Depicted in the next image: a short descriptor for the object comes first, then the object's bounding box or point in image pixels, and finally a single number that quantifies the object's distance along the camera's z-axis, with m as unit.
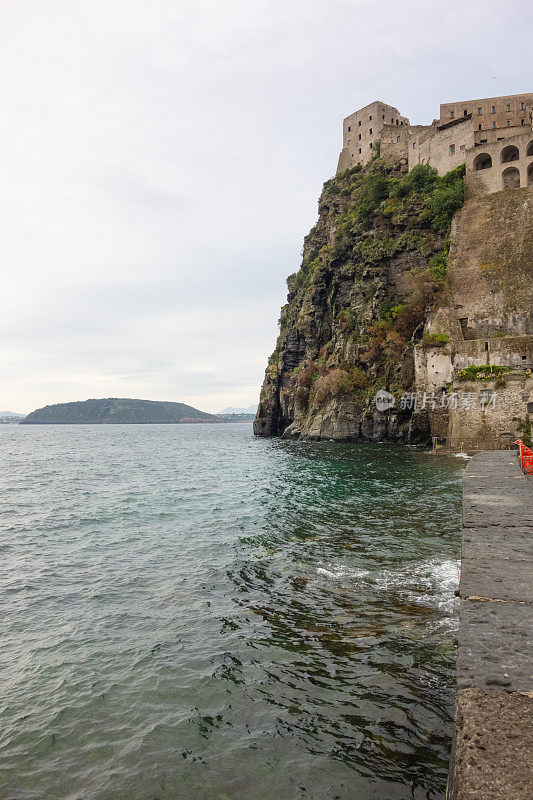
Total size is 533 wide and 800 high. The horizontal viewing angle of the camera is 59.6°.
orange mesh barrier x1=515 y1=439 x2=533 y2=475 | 14.41
